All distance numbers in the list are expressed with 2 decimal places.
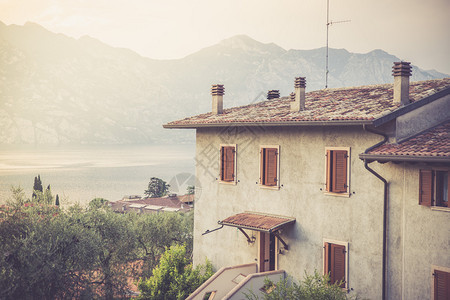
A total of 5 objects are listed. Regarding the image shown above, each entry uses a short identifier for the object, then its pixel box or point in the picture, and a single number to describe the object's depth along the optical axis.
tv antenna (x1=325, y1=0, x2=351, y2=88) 18.86
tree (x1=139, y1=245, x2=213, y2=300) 15.82
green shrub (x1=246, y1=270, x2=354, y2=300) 10.94
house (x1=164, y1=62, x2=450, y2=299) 11.20
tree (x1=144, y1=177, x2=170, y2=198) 116.50
